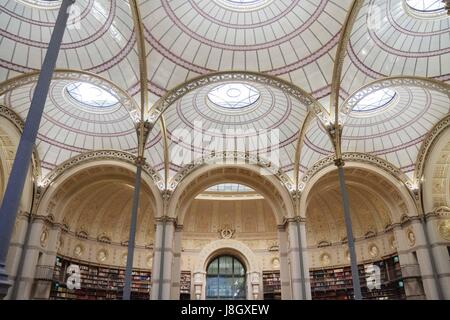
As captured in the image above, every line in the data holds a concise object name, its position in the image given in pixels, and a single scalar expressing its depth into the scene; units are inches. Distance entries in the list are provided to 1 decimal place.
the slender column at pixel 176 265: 730.9
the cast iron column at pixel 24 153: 193.6
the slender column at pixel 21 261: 649.6
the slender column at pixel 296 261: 685.9
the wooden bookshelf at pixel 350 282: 789.2
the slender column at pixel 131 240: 426.6
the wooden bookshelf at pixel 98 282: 784.3
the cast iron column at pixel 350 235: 434.9
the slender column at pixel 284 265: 735.2
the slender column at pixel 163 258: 689.6
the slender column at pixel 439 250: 663.8
